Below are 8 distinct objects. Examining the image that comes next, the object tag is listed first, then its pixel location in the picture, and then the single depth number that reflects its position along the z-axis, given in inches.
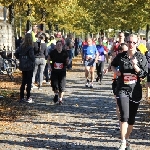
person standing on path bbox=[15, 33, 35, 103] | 480.4
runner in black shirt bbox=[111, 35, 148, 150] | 284.8
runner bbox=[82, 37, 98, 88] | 646.5
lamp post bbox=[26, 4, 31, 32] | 1047.4
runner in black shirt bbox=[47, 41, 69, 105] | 483.5
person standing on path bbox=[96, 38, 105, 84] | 695.7
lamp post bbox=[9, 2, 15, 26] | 971.6
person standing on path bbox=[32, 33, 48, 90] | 569.6
